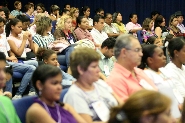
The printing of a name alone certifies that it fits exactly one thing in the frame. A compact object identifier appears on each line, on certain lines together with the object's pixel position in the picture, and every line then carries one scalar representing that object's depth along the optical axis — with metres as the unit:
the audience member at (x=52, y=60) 5.03
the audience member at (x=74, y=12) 10.68
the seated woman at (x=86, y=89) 2.90
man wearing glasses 3.45
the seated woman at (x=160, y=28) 9.58
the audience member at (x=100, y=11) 11.73
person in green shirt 2.65
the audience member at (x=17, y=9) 10.96
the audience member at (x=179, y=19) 10.12
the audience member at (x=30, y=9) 11.06
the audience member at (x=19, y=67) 5.47
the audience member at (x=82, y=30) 7.95
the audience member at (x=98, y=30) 8.59
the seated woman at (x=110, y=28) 9.90
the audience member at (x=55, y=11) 11.44
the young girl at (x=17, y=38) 5.93
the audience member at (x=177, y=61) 4.20
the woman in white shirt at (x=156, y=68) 3.89
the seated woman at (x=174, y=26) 9.59
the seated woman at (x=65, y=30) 7.16
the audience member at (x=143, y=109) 1.65
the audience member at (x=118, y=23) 10.69
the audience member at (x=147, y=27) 9.41
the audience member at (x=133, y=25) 10.85
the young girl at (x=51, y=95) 2.71
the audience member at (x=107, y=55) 5.51
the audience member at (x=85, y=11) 11.71
